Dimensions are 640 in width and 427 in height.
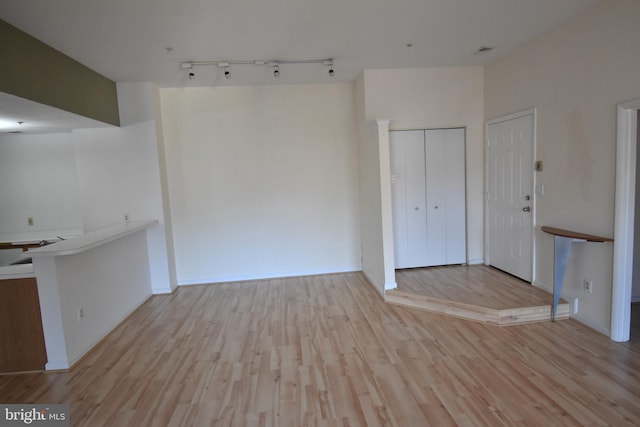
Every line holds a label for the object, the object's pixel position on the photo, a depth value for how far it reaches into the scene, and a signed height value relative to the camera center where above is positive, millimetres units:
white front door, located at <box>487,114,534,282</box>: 3818 -286
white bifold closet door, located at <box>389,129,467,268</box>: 4535 -284
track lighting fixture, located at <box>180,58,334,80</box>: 3742 +1366
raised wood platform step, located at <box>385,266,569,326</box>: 3254 -1311
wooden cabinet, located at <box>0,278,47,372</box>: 2748 -1075
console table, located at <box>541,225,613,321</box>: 3092 -815
